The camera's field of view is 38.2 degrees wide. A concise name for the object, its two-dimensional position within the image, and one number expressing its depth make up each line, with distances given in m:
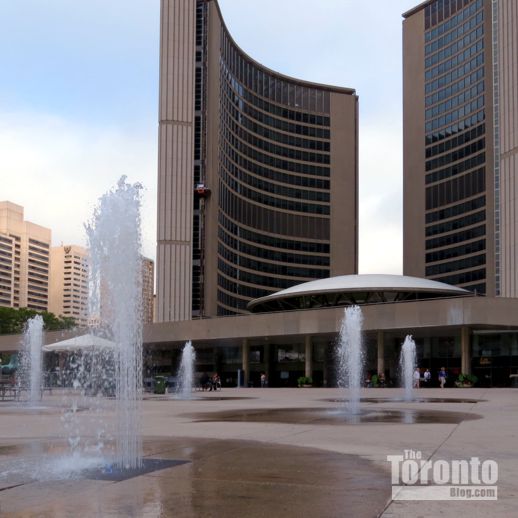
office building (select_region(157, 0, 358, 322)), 91.62
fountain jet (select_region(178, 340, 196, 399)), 36.18
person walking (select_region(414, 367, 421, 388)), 45.97
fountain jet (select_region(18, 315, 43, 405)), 30.25
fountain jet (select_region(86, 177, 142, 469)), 10.30
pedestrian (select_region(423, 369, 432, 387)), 48.73
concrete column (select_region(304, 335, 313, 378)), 58.47
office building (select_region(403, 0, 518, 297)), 104.69
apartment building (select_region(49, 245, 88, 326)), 178.00
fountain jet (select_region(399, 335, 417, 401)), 32.69
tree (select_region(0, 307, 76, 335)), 104.62
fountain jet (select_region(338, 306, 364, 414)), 25.78
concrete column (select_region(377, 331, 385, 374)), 54.57
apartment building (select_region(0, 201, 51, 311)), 167.38
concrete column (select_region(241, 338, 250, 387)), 62.32
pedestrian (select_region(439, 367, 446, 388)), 46.25
